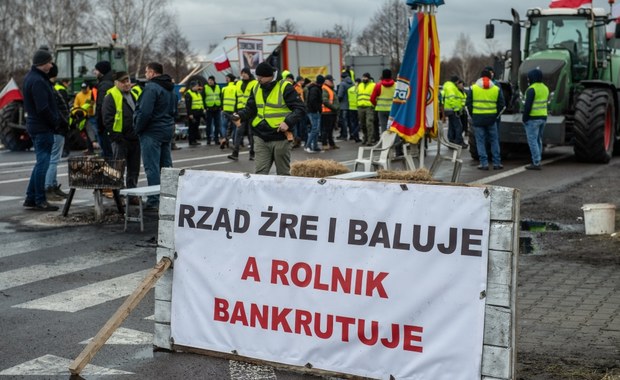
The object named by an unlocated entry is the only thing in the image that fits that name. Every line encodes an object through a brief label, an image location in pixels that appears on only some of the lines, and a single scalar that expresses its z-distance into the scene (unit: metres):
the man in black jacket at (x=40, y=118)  12.53
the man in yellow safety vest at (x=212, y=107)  25.84
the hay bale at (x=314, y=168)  10.37
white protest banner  5.21
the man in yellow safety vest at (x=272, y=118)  11.13
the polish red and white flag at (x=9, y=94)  15.39
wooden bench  10.83
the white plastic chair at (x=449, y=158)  13.74
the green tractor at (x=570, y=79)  18.62
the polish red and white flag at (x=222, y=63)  26.85
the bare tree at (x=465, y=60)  110.40
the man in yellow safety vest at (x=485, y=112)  17.72
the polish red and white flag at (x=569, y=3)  21.33
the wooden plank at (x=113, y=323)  5.64
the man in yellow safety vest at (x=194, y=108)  25.61
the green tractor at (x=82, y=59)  27.03
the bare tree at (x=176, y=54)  91.03
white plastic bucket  10.62
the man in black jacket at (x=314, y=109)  23.11
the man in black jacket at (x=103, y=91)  14.53
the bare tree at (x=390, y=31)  84.56
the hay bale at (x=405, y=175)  9.91
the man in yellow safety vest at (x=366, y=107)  24.58
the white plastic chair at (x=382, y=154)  13.20
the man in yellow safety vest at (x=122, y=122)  12.62
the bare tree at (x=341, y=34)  95.18
